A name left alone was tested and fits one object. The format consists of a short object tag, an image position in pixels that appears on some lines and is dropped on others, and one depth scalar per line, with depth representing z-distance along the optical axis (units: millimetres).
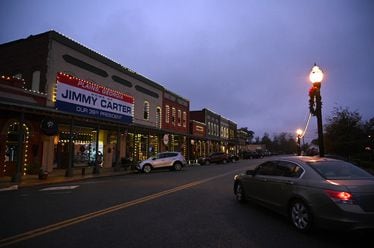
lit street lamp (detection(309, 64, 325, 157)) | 11086
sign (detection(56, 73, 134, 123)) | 24047
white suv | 27250
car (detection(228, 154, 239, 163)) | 48341
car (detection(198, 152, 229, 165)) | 44897
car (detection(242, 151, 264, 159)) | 71875
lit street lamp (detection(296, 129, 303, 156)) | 33894
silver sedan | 5895
